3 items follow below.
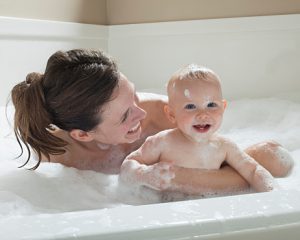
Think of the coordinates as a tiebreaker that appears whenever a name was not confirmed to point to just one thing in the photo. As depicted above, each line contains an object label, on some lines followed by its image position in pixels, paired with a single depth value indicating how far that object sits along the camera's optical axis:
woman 1.04
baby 1.01
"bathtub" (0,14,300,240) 0.56
